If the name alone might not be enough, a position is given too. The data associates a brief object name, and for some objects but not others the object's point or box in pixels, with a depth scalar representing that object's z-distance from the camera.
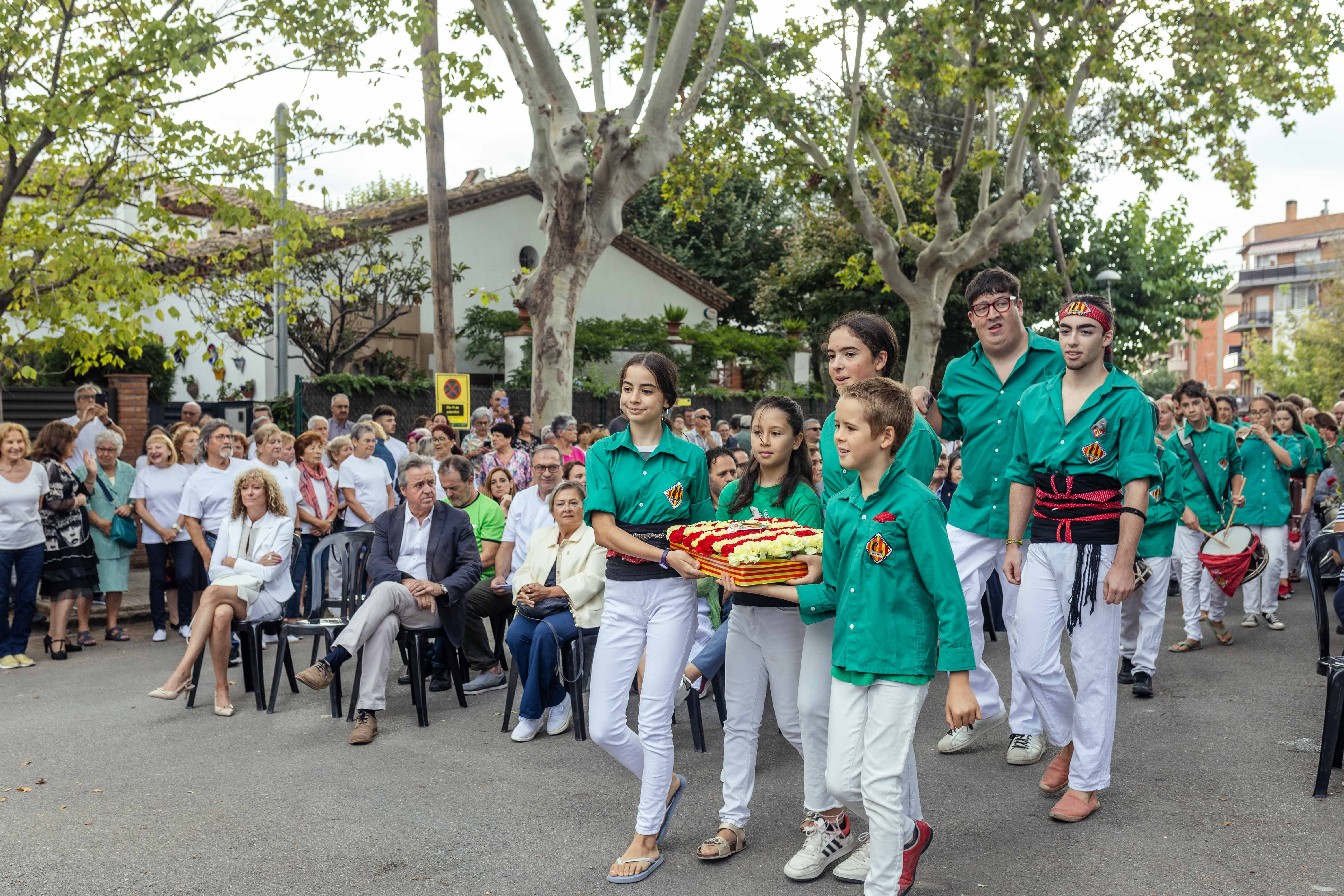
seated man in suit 6.57
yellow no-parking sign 13.99
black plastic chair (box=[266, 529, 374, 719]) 7.11
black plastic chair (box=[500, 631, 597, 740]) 6.37
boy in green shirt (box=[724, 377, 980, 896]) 3.62
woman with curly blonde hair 7.11
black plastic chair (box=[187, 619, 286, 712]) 7.14
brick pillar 14.90
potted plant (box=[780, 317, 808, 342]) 31.42
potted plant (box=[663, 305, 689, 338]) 29.31
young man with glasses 5.28
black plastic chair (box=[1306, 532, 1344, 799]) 4.94
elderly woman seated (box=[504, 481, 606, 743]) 6.39
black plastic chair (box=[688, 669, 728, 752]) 6.09
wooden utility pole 17.66
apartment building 83.88
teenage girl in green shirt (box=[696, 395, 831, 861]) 4.27
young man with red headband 4.60
